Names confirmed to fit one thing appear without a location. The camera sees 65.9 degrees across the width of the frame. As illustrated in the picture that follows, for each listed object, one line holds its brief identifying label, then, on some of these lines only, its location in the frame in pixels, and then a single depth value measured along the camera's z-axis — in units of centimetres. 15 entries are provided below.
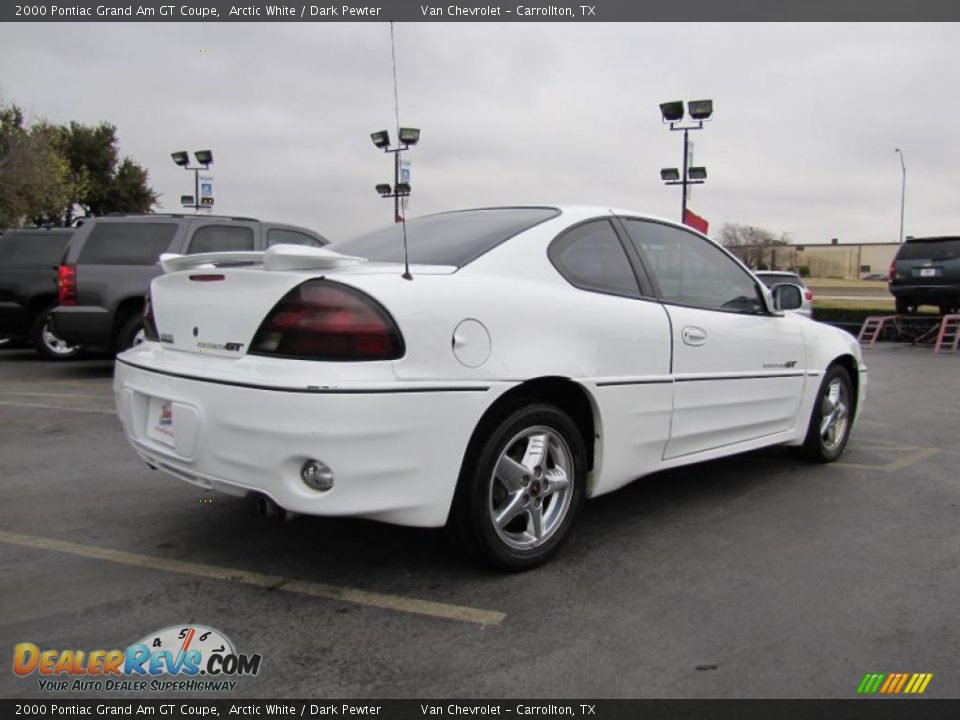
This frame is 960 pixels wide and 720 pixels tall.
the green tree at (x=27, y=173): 2755
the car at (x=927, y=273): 1475
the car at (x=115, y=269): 869
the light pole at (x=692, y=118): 1659
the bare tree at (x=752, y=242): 6594
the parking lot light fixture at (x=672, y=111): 1667
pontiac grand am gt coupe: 261
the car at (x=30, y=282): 1038
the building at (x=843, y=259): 8662
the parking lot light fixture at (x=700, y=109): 1653
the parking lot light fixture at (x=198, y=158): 2277
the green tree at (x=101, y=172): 4253
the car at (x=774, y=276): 1499
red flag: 1505
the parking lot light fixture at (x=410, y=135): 1428
